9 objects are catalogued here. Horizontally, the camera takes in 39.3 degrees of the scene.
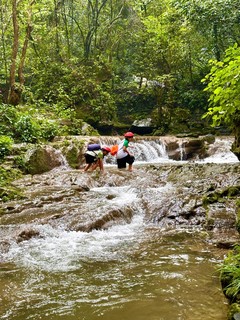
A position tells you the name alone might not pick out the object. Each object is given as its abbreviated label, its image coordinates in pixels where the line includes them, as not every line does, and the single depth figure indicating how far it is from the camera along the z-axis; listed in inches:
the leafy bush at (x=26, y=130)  560.2
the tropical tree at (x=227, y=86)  158.9
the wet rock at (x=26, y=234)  238.9
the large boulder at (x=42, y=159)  457.4
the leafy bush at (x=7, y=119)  568.1
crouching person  435.5
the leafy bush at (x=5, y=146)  461.3
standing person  454.6
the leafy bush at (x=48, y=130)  585.6
